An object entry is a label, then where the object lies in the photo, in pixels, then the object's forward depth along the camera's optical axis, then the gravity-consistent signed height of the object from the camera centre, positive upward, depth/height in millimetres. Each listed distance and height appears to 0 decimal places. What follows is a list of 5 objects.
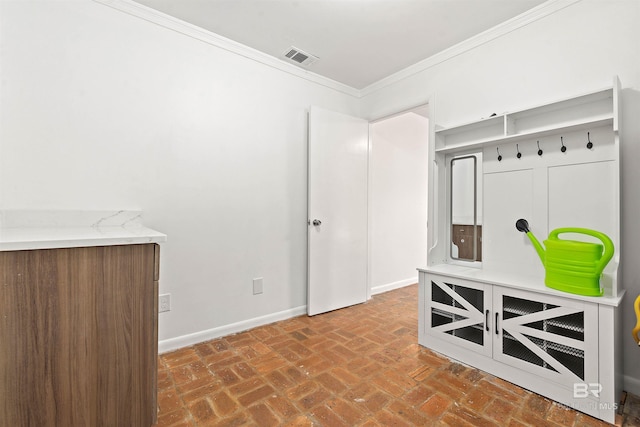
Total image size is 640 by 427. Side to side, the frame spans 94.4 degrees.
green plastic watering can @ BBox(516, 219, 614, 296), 1572 -274
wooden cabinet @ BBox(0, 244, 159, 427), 1085 -495
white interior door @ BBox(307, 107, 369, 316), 2910 +17
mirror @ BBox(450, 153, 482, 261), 2359 +29
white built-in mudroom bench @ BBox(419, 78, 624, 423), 1568 -259
